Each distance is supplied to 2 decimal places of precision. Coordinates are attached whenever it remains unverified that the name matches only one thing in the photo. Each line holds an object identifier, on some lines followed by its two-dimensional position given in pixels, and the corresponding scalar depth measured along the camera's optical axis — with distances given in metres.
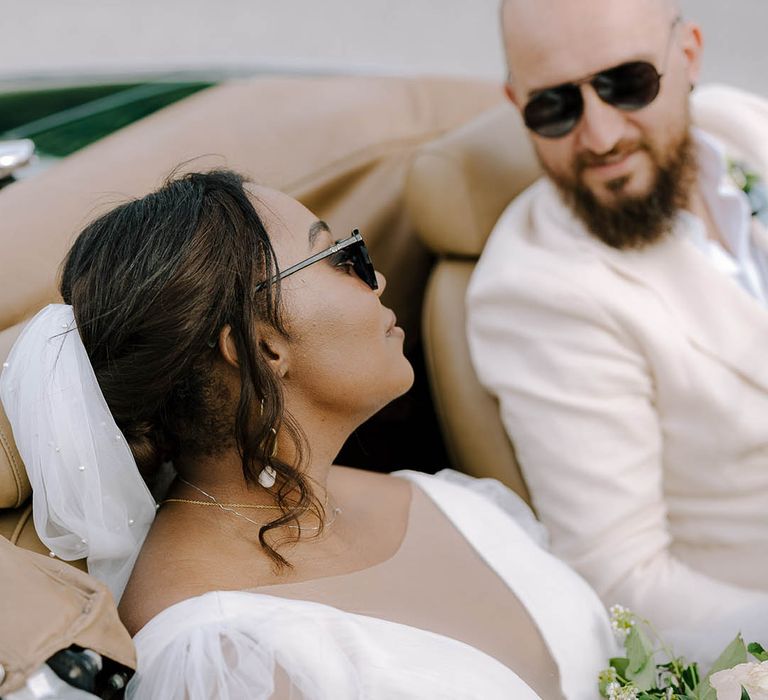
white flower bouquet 1.20
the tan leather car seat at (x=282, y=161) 1.75
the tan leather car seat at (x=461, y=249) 2.07
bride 1.23
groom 1.92
